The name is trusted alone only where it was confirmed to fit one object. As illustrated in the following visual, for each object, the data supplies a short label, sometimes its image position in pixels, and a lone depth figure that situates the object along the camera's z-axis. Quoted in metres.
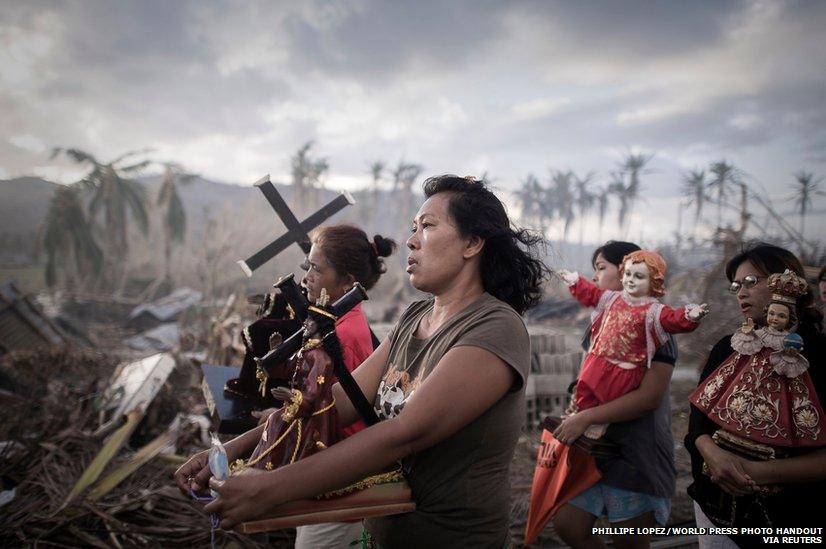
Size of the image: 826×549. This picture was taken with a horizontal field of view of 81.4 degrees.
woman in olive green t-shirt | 1.42
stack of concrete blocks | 7.37
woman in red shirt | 2.42
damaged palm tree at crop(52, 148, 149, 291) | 23.90
